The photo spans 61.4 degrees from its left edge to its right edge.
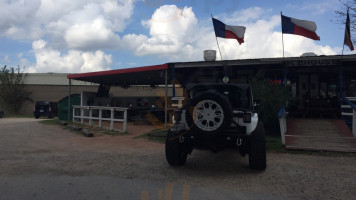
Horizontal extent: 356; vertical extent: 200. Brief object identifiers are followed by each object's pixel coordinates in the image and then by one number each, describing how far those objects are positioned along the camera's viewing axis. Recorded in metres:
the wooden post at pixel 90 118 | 15.71
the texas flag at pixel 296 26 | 13.99
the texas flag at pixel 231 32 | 14.30
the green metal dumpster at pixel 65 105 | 19.72
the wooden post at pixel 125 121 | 13.64
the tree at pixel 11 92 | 33.50
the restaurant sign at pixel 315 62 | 12.86
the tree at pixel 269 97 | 11.95
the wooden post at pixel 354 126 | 10.48
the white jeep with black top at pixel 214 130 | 6.02
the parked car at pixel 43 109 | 26.22
